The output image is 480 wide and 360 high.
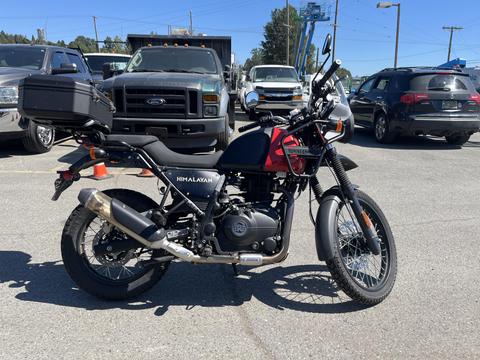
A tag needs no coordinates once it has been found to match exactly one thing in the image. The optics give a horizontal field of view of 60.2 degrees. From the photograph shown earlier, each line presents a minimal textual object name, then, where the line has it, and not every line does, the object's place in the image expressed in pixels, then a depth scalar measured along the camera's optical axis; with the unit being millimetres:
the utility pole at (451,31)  59069
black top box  2654
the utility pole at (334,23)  44969
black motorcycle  2891
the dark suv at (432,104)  9273
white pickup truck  13969
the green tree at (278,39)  61375
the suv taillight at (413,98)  9297
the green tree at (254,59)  83250
